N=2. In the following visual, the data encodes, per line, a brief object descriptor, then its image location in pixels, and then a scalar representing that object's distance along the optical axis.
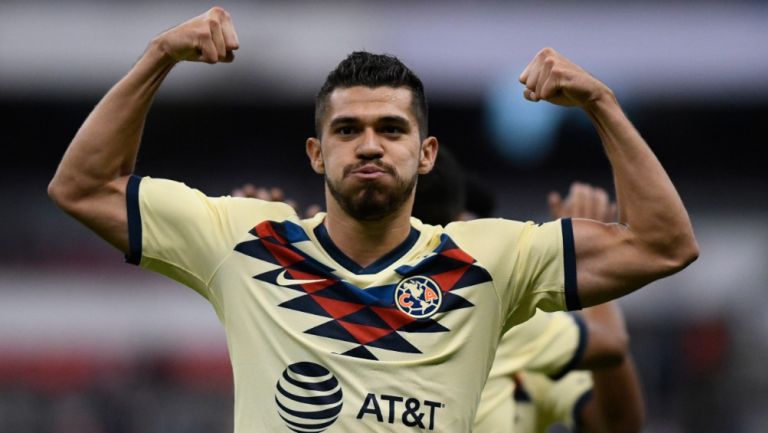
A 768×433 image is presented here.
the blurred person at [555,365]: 11.19
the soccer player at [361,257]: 8.11
